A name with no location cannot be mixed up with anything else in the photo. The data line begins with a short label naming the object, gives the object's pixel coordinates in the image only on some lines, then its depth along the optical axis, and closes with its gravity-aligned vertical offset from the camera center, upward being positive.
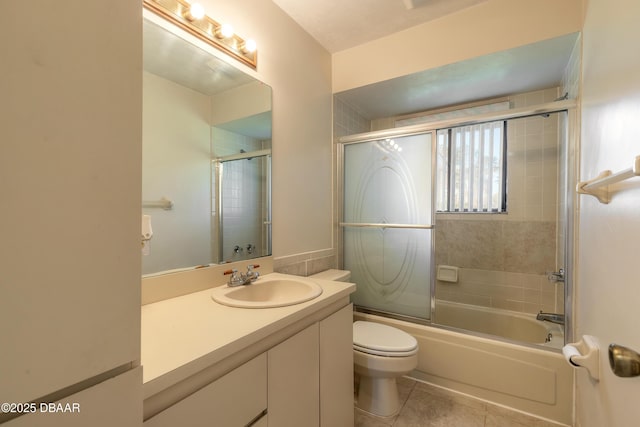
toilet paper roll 0.93 -0.51
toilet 1.47 -0.85
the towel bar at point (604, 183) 0.55 +0.08
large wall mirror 1.11 +0.27
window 2.34 +0.39
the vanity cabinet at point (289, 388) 0.66 -0.56
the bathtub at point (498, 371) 1.51 -1.00
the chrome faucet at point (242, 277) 1.29 -0.33
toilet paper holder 0.90 -0.51
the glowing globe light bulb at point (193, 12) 1.20 +0.90
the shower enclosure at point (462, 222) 2.05 -0.10
